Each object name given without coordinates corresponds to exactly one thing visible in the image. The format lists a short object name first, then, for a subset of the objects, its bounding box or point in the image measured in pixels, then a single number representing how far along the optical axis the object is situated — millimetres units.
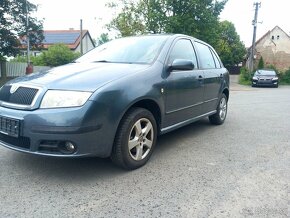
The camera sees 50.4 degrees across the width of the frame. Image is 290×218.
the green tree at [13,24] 18797
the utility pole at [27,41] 20184
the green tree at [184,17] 23125
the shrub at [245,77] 26578
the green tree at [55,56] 27391
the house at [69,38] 43788
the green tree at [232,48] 39325
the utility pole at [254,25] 27562
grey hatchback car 3004
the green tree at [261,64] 33975
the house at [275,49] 38219
